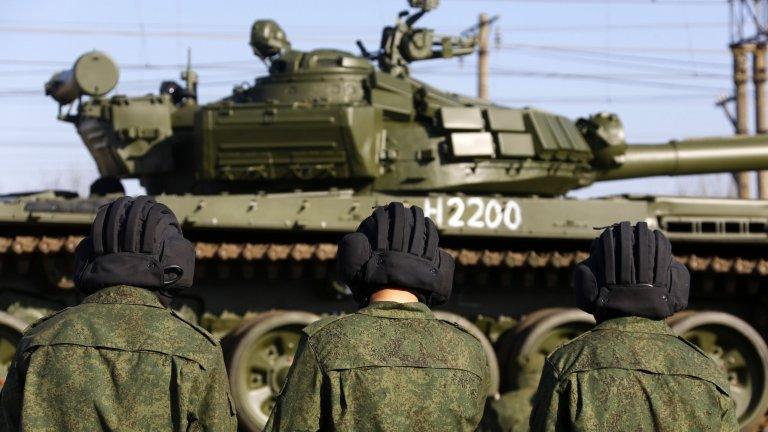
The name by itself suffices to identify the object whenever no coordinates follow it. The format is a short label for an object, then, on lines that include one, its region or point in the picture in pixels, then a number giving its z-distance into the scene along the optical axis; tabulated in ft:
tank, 44.09
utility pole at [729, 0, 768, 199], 96.32
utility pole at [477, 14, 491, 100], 118.32
